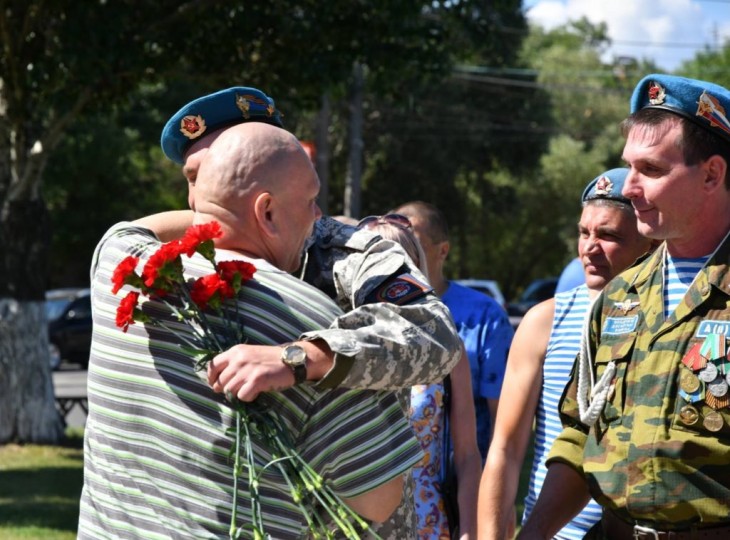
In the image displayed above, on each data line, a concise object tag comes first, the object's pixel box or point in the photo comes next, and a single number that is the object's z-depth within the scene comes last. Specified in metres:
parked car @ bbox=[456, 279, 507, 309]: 24.78
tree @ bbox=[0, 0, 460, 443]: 11.39
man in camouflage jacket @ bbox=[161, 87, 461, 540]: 2.23
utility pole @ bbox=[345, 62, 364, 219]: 22.89
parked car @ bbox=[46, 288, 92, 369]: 26.00
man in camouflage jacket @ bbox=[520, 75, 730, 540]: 2.62
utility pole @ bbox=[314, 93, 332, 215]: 18.52
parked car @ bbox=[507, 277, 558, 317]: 30.28
